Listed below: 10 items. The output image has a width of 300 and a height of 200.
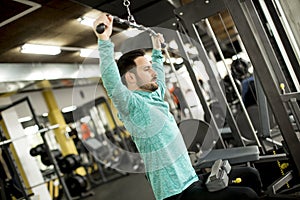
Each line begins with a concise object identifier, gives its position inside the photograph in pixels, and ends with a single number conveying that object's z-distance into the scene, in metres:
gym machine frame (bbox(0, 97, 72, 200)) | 6.01
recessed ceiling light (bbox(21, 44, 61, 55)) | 5.93
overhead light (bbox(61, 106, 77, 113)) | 11.65
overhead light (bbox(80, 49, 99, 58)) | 7.75
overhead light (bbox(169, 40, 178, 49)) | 3.52
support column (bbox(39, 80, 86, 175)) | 10.48
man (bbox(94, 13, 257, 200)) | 1.70
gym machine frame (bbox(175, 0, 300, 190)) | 2.12
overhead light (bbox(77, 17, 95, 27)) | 5.42
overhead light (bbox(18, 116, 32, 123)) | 8.88
